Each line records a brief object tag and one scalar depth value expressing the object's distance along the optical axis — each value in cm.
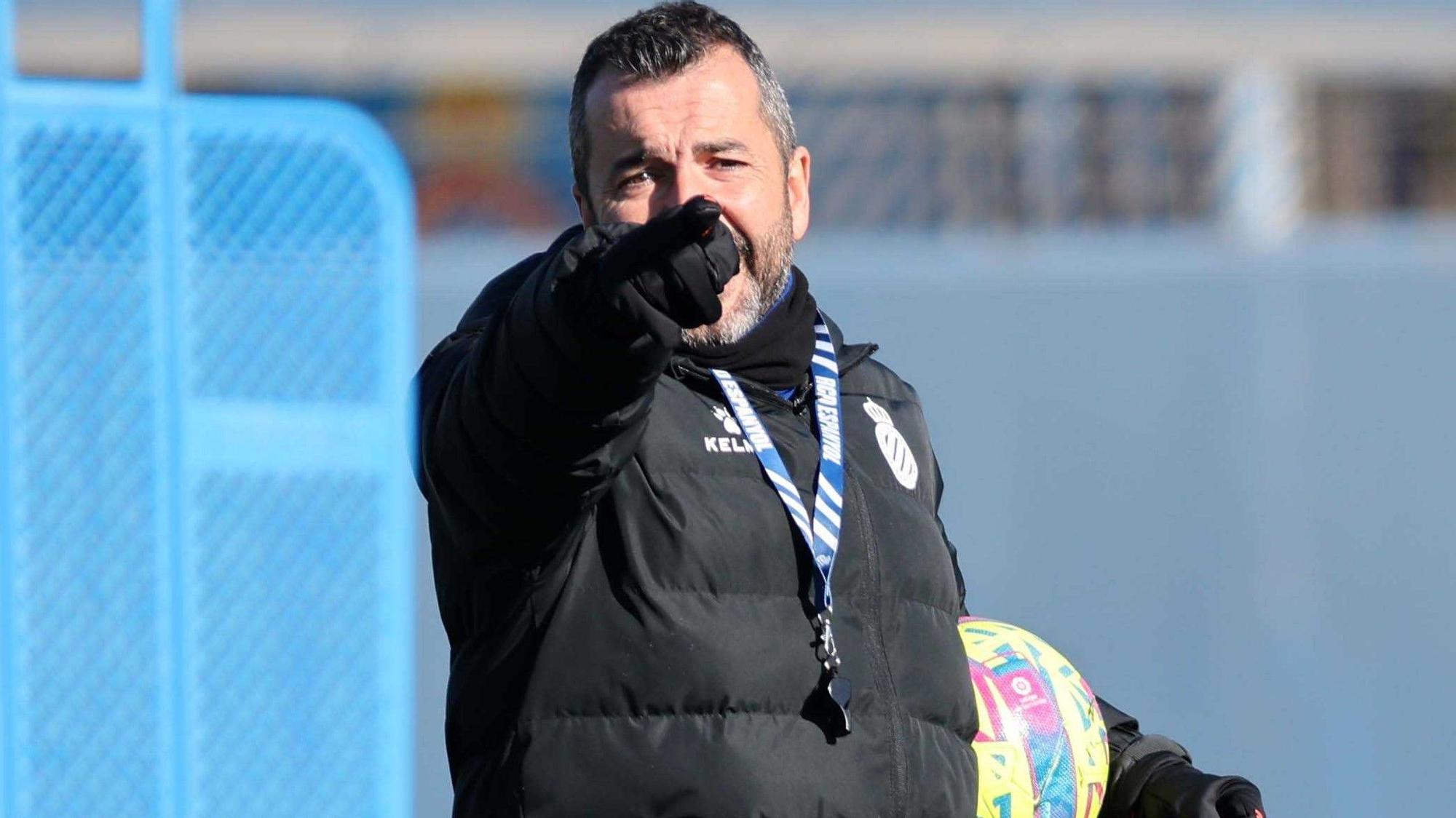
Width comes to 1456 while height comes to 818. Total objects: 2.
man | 1130
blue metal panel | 1216
